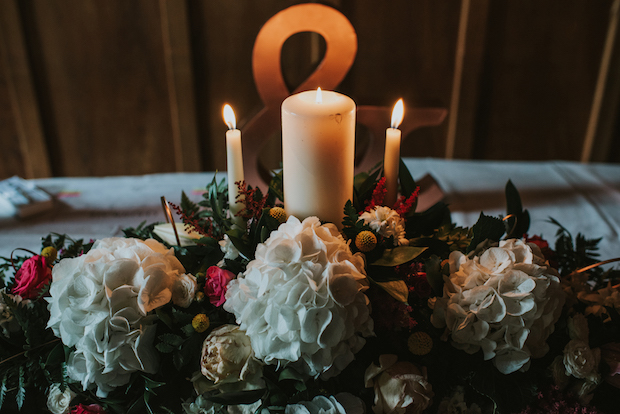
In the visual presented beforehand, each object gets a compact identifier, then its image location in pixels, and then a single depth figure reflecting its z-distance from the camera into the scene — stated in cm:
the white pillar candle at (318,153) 49
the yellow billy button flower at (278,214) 53
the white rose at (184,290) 51
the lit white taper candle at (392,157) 55
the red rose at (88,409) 51
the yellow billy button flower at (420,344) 49
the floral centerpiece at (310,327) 45
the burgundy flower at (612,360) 52
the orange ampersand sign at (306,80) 94
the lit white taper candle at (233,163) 54
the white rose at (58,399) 52
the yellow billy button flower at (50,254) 61
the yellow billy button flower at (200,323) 49
